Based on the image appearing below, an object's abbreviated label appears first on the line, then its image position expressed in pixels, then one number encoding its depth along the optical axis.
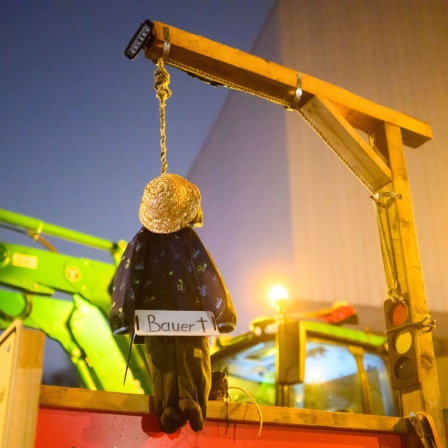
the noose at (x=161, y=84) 3.25
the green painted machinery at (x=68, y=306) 4.44
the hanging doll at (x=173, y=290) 2.43
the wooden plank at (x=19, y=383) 1.58
